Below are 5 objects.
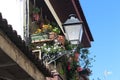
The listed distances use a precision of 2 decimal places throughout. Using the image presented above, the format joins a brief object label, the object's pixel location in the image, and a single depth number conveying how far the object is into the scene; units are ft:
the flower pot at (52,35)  20.66
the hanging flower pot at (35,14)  21.97
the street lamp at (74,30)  16.95
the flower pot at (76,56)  23.72
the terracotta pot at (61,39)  21.02
